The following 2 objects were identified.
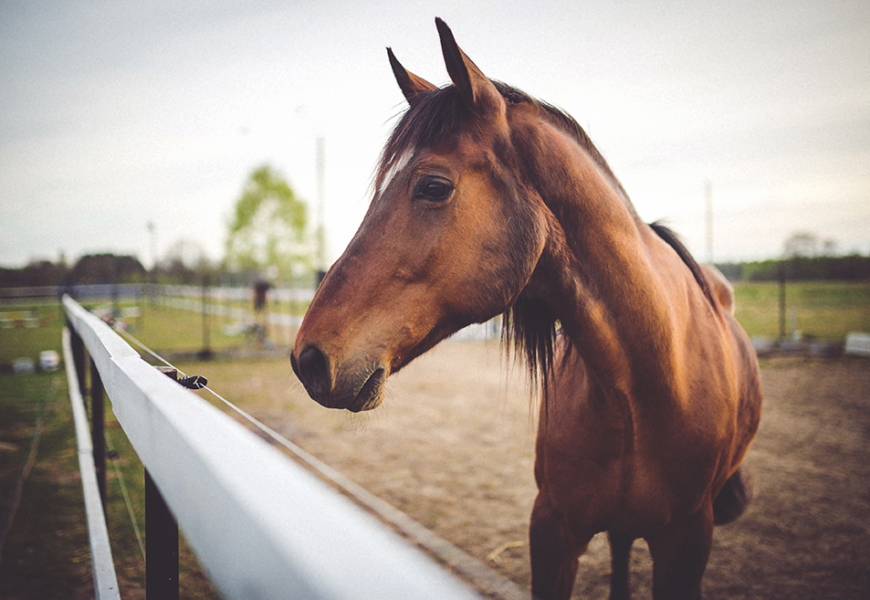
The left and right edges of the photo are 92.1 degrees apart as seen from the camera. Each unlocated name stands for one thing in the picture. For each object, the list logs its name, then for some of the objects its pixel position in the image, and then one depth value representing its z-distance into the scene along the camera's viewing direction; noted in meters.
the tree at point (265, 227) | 28.17
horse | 1.25
